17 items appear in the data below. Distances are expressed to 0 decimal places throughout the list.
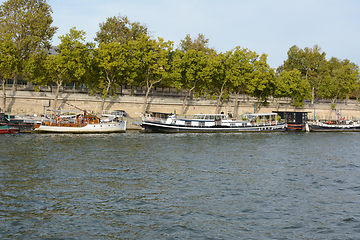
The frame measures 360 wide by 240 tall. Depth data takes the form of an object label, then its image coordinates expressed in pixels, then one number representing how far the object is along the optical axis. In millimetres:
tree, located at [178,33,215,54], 91594
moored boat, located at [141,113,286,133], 62781
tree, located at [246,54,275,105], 81688
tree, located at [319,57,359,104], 104250
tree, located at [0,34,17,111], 63656
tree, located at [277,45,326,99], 110662
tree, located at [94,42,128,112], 69688
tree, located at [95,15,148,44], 85188
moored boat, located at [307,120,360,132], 75812
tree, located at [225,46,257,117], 79875
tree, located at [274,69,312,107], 88750
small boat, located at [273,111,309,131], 75562
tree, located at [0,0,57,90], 69000
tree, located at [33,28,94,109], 66000
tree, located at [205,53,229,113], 77500
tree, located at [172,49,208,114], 75750
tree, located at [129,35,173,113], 73456
